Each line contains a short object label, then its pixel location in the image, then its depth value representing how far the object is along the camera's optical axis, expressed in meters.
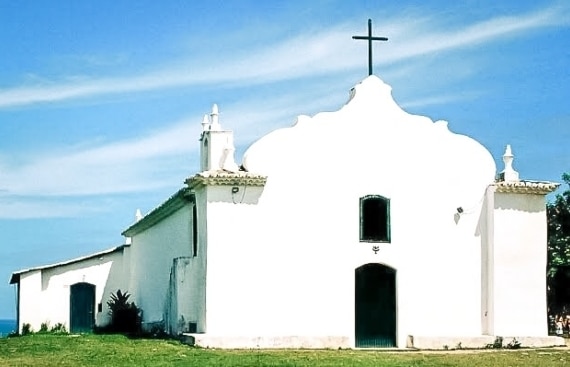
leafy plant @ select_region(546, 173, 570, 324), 34.03
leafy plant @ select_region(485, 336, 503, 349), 25.92
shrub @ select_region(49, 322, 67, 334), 36.31
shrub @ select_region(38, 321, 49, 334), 36.62
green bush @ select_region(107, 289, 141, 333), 35.38
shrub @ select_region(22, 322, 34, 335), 36.30
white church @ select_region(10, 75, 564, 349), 25.55
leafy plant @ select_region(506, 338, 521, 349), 25.98
